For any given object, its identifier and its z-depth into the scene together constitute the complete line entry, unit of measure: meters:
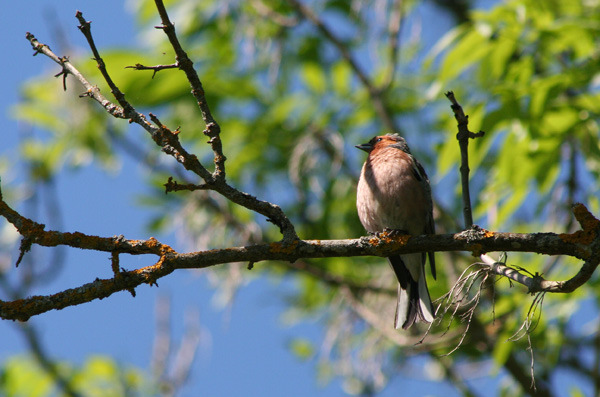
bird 10.96
